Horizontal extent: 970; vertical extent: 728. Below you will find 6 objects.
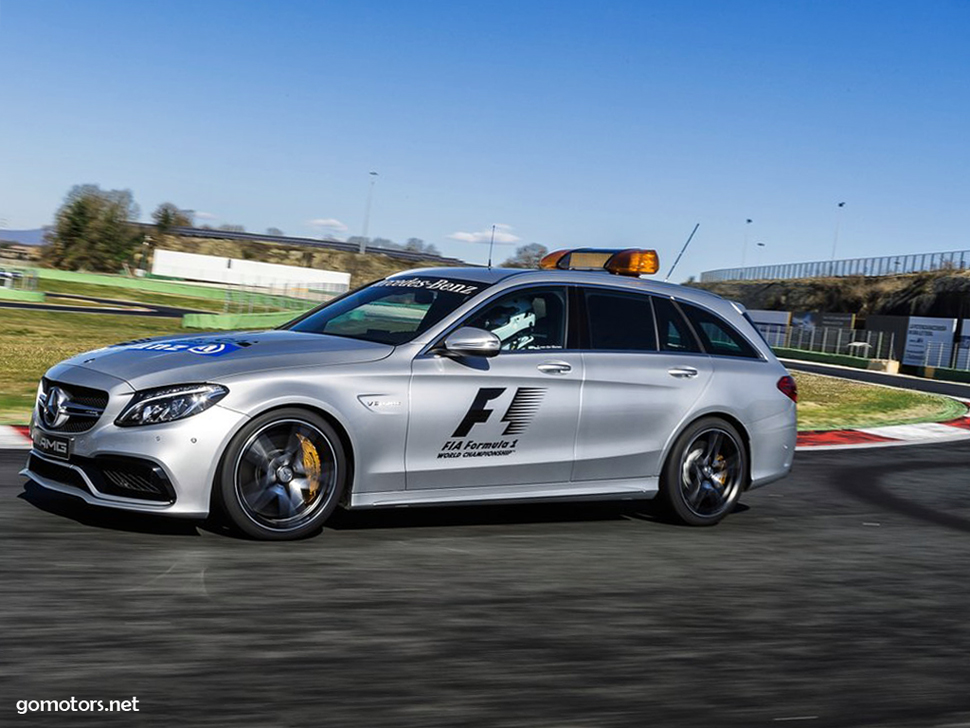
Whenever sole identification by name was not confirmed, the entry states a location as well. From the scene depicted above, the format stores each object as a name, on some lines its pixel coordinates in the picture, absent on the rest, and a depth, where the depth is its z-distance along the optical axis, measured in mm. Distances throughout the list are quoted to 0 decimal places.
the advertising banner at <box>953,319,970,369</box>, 52450
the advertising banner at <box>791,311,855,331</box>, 71488
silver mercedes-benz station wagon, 6145
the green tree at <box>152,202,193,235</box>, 153750
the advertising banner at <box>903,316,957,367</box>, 55350
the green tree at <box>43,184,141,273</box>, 130500
